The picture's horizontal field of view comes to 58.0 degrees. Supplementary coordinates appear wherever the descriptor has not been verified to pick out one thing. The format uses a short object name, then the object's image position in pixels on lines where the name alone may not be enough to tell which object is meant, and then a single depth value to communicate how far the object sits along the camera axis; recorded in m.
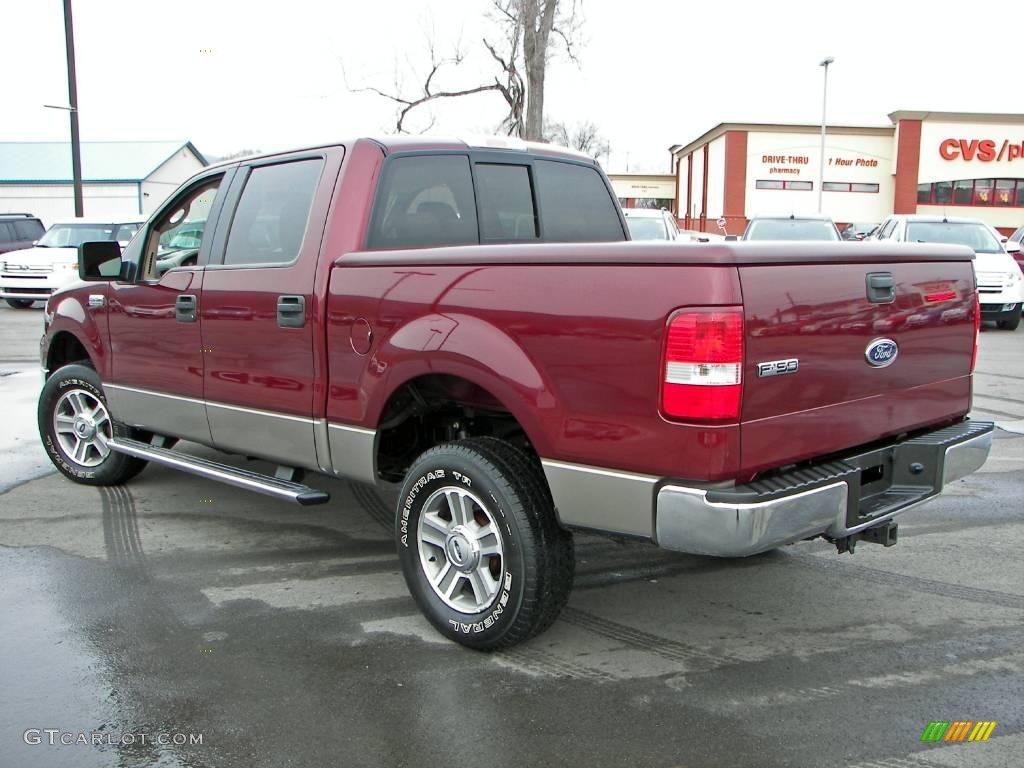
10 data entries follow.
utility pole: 21.47
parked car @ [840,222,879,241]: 23.21
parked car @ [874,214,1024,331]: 14.66
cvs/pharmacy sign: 40.62
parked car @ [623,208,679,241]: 14.68
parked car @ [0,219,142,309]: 18.17
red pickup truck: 3.00
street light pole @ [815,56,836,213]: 33.04
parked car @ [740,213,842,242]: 15.23
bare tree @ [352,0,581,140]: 23.12
